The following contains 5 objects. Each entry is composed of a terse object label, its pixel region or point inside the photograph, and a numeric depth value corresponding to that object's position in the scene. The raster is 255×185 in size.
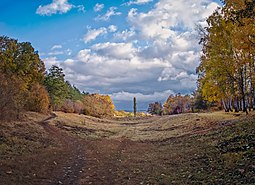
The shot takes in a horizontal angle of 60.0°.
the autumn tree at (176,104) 79.04
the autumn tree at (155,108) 96.36
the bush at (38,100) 36.63
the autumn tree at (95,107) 61.96
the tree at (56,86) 48.94
